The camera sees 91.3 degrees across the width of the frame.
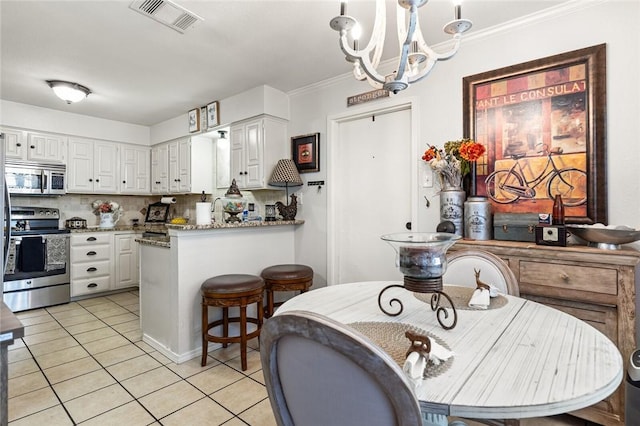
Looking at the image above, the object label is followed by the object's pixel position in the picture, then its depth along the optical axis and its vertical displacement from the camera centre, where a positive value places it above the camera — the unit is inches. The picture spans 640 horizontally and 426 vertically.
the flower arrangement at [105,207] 181.5 +3.8
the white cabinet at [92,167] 172.9 +27.0
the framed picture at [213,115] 153.3 +48.5
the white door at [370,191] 110.9 +7.8
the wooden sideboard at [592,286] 61.6 -16.1
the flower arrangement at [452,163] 91.2 +14.3
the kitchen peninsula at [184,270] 97.0 -19.2
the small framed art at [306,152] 131.1 +26.2
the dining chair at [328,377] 21.5 -12.5
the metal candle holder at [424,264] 44.1 -7.5
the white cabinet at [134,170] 192.4 +27.6
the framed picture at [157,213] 200.5 +0.2
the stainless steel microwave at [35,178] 154.0 +18.4
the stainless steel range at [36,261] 144.4 -22.8
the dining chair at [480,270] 61.8 -12.5
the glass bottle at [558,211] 74.1 +0.0
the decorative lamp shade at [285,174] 129.8 +16.1
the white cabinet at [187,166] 172.6 +27.0
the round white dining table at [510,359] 26.6 -16.0
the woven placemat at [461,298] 52.0 -15.5
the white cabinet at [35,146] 153.9 +34.8
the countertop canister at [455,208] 90.6 +1.1
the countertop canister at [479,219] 85.5 -2.1
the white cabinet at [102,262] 163.5 -26.6
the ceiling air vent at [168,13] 80.2 +53.7
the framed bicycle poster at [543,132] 76.1 +21.2
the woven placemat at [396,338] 32.2 -15.8
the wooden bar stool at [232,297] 90.5 -24.9
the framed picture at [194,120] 164.1 +49.3
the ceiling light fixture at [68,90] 128.3 +51.6
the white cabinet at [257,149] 136.0 +28.8
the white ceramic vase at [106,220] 180.9 -3.8
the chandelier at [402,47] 49.3 +29.7
